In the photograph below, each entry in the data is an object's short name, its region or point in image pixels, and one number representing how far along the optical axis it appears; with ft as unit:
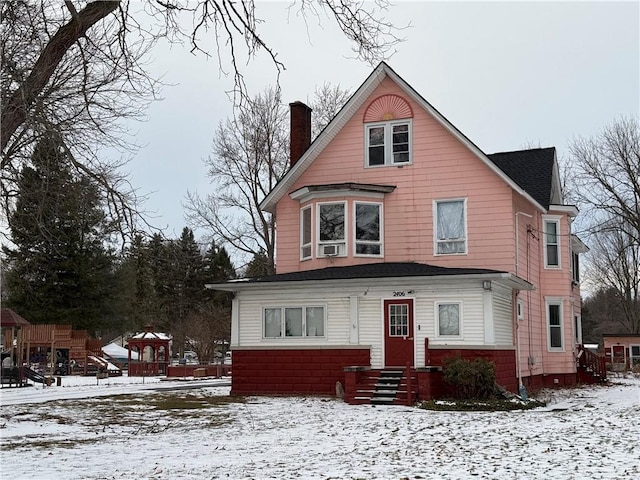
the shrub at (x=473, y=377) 61.67
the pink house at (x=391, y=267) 67.05
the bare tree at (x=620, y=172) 131.23
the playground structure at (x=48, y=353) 100.53
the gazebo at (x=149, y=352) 133.18
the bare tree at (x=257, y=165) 121.90
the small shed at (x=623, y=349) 162.40
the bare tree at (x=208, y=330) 166.30
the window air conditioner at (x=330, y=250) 75.46
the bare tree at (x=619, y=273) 187.32
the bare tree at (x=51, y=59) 30.71
